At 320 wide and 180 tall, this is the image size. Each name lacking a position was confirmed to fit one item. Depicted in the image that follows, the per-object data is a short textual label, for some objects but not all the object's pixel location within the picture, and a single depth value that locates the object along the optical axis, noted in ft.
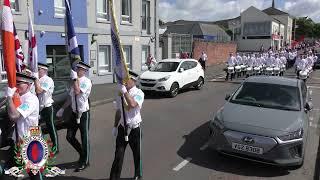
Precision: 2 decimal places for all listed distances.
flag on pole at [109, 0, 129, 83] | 12.55
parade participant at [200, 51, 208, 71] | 66.56
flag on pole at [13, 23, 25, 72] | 14.01
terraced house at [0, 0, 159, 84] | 38.39
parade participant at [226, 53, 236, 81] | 54.26
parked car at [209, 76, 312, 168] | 15.50
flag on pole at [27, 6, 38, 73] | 16.33
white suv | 36.44
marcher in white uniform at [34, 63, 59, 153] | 16.41
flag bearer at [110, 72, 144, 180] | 13.02
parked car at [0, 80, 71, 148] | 19.78
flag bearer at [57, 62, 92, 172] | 15.23
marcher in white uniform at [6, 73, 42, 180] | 10.96
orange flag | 10.73
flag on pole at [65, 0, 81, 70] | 15.85
